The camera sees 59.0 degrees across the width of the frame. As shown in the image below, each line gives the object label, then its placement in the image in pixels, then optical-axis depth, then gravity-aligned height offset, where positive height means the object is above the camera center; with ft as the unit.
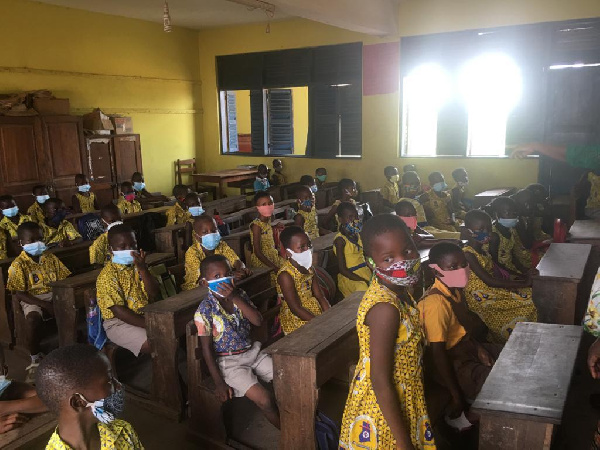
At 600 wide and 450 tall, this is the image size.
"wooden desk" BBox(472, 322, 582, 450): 6.04 -3.29
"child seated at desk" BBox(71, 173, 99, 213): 25.02 -3.18
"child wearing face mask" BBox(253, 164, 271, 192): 30.86 -3.24
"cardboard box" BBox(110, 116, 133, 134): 31.27 +0.32
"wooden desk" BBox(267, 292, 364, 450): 7.68 -3.62
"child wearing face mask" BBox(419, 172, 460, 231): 22.52 -3.78
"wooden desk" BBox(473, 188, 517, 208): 25.00 -3.51
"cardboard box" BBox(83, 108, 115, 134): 29.71 +0.50
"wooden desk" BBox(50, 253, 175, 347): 12.34 -3.95
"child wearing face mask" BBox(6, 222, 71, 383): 13.61 -3.88
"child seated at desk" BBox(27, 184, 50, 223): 22.58 -3.17
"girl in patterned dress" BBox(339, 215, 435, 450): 5.79 -2.55
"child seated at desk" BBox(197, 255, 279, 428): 9.18 -3.78
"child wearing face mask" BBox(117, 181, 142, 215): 23.94 -3.26
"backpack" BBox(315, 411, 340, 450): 7.86 -4.52
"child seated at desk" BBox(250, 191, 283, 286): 15.70 -3.33
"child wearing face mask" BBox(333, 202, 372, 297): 13.65 -3.51
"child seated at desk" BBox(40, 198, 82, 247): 18.03 -3.48
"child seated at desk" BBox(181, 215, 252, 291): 13.29 -3.08
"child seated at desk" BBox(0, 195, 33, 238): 19.10 -3.08
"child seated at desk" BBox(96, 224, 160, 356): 11.28 -3.49
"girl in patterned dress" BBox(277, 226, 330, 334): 10.69 -3.25
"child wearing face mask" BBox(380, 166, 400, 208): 26.89 -3.28
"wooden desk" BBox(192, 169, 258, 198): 33.60 -3.11
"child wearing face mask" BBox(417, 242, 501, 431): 8.27 -3.44
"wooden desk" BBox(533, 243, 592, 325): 10.83 -3.49
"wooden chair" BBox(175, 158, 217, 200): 37.78 -3.07
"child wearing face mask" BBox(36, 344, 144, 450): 5.13 -2.55
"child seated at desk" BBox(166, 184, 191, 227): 21.29 -3.38
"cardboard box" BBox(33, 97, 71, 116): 26.58 +1.25
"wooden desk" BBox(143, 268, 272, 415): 10.37 -4.09
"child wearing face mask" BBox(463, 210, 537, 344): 11.50 -3.90
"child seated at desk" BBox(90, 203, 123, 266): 15.01 -3.38
